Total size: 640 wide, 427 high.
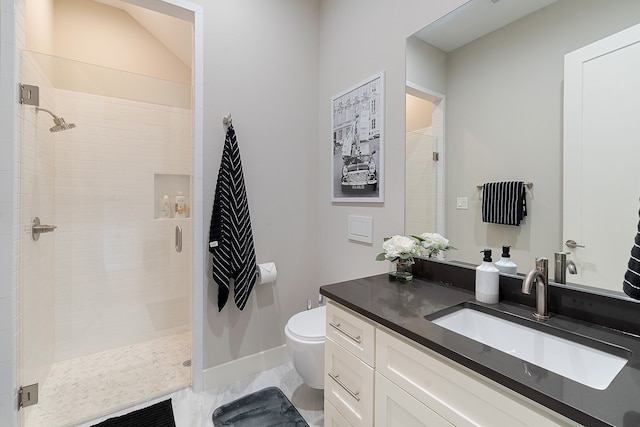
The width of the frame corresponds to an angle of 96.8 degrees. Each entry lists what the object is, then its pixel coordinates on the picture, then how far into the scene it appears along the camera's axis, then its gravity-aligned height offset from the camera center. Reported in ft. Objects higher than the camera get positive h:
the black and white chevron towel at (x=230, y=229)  5.86 -0.45
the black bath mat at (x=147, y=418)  5.05 -3.86
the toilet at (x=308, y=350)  4.86 -2.45
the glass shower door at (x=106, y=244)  5.49 -0.87
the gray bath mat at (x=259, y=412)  5.04 -3.82
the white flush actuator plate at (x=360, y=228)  5.81 -0.42
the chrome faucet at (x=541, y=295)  3.07 -0.94
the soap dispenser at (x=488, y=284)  3.56 -0.95
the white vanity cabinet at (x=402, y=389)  2.10 -1.65
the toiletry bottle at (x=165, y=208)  7.06 -0.02
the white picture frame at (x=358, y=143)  5.51 +1.39
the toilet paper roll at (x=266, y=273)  6.37 -1.48
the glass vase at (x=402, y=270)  4.53 -1.03
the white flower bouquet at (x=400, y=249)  4.42 -0.63
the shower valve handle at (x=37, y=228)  5.14 -0.42
